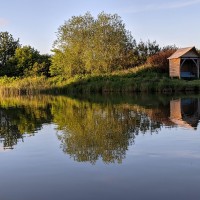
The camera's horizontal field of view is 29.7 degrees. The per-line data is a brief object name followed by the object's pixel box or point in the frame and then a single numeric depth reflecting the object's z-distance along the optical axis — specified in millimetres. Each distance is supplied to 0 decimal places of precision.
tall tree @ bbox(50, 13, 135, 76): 51812
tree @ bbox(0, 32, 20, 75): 75325
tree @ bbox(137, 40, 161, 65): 54375
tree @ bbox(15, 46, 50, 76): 63644
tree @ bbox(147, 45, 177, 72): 46750
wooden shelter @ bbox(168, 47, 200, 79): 42844
